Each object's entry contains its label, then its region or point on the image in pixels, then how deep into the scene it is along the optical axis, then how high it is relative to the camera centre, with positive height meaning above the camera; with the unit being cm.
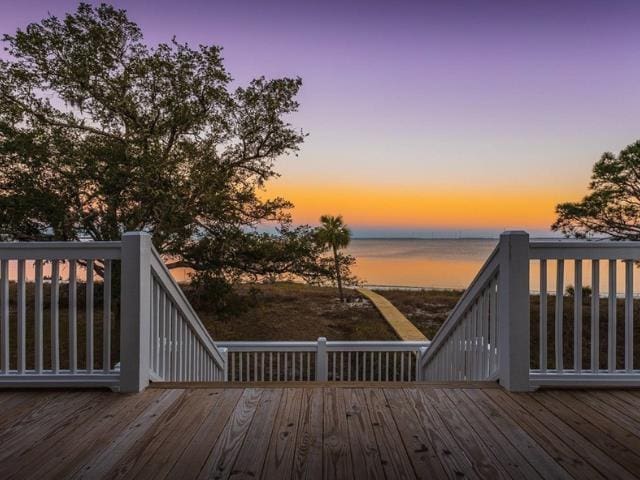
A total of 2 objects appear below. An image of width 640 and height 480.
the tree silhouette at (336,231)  1812 +37
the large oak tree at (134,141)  667 +196
